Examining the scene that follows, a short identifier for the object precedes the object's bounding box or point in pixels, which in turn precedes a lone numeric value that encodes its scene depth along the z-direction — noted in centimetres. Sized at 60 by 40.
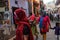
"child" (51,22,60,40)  331
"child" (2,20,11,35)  338
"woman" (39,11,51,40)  334
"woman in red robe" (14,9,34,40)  168
